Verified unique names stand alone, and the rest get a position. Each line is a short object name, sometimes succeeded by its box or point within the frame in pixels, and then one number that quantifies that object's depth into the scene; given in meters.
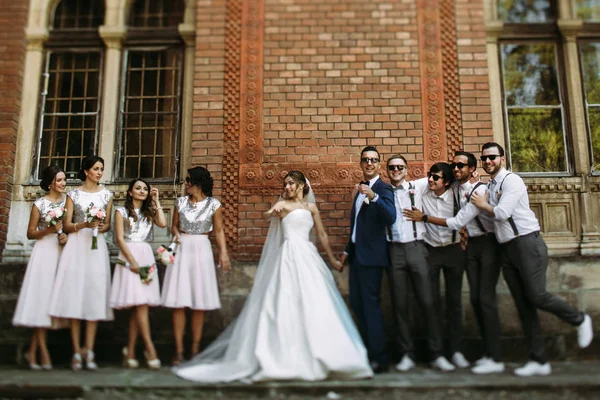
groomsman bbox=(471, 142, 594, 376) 5.30
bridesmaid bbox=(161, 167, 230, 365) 5.91
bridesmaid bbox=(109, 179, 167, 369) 5.81
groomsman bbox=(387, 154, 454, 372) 5.59
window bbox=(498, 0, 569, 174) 7.49
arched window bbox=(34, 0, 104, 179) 7.68
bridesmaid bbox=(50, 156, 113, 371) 5.79
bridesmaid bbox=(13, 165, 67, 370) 5.82
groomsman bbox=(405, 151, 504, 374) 5.46
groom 5.61
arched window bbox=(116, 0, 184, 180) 7.60
